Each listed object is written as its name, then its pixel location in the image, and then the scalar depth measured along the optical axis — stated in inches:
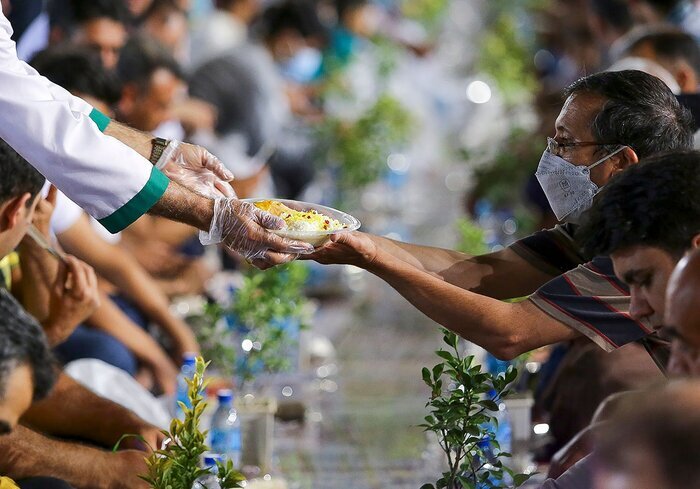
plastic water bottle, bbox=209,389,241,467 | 255.4
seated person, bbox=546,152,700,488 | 165.8
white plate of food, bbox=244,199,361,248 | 207.8
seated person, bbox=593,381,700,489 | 106.7
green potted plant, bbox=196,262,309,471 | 294.4
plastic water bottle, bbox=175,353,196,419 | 275.4
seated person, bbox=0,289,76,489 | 199.0
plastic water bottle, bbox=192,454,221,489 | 217.5
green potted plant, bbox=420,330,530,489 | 190.7
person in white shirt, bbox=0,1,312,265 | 198.7
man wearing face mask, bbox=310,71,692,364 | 203.0
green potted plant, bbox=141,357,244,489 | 186.1
